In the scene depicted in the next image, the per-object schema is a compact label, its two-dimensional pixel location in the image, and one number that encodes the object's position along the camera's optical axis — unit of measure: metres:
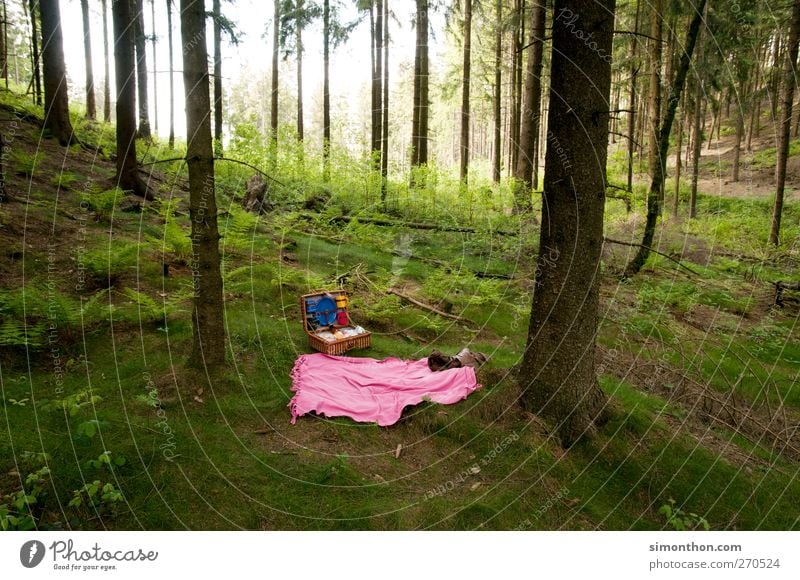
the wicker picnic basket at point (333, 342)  6.54
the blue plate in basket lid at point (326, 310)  6.98
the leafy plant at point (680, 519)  3.30
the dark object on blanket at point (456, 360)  5.79
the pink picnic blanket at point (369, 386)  4.87
